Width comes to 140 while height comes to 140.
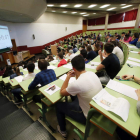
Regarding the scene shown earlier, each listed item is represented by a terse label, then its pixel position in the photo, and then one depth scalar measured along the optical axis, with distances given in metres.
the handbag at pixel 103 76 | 2.08
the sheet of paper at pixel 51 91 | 1.35
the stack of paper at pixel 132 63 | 2.14
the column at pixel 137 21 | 8.82
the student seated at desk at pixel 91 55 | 3.27
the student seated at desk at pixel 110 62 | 1.95
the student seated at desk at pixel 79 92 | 1.04
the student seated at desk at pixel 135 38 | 4.35
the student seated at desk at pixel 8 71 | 3.05
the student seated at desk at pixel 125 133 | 1.27
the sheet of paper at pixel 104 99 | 0.91
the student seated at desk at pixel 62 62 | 3.06
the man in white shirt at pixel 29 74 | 2.06
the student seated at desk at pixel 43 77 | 1.62
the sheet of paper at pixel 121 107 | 0.79
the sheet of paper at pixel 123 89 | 1.12
